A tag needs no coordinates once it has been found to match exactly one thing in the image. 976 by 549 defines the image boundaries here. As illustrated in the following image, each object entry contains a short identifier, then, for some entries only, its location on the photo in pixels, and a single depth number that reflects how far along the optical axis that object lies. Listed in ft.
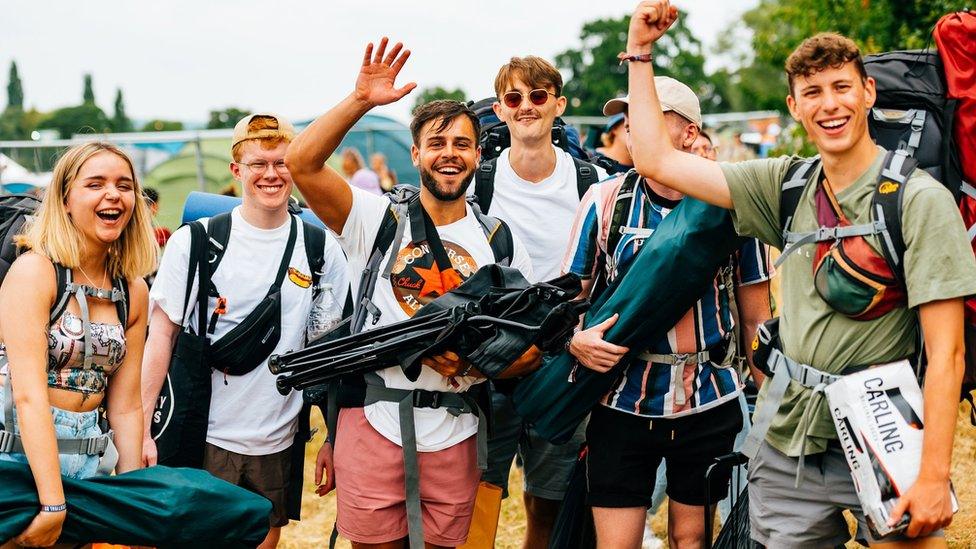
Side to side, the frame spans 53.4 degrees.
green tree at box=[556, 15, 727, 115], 226.79
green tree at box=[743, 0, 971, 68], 29.60
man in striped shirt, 12.45
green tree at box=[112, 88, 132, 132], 206.28
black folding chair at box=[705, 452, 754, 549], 12.16
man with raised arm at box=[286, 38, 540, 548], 12.21
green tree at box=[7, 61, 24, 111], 162.09
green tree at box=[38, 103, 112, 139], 111.66
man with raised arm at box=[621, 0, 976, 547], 8.87
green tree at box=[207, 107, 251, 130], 114.21
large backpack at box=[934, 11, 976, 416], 9.83
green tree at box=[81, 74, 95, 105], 244.75
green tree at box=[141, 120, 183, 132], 138.92
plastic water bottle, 13.75
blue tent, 66.03
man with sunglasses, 14.98
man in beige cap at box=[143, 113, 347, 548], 13.56
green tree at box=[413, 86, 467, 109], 200.03
